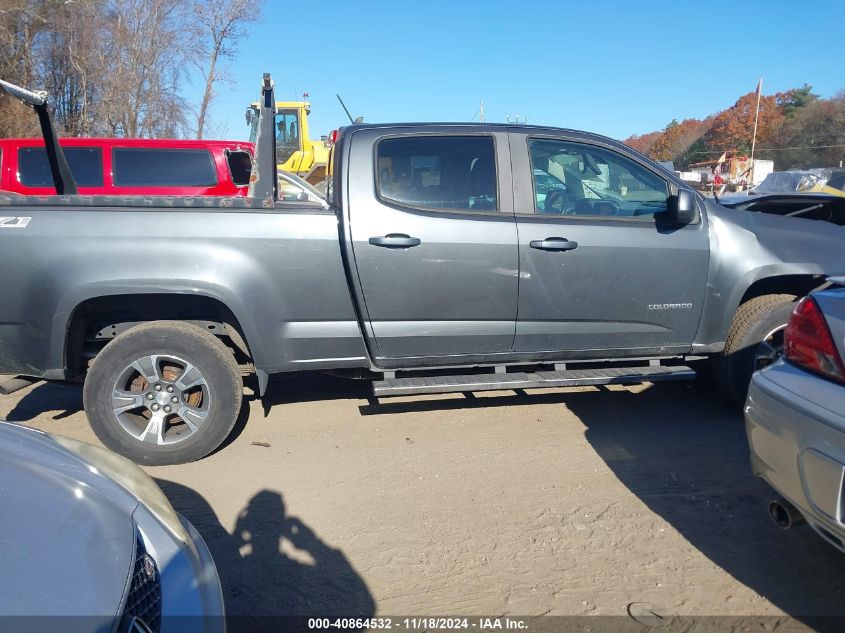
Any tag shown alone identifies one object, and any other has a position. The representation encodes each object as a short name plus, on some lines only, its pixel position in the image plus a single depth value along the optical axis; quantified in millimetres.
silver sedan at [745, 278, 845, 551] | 2248
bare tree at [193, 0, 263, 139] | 27000
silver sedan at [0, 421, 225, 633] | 1544
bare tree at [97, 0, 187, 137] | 25391
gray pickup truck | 3646
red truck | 9211
